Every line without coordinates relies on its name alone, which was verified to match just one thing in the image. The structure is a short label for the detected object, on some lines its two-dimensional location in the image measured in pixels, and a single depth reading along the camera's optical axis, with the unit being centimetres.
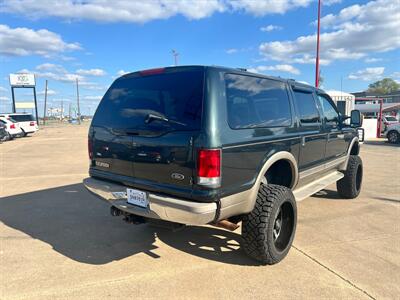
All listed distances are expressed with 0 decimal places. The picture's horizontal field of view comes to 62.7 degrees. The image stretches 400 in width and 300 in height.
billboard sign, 4715
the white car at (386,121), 2593
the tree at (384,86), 9088
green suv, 289
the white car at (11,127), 2106
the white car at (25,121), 2294
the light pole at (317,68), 1677
